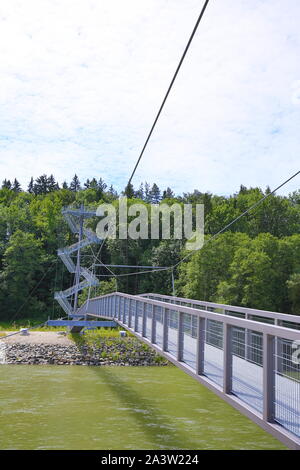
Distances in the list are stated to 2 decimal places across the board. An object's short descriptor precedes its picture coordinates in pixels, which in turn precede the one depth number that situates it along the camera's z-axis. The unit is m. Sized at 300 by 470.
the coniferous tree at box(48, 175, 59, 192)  88.16
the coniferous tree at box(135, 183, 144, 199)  84.47
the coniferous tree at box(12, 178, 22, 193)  91.08
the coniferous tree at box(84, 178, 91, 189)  96.26
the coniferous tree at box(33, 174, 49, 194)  86.88
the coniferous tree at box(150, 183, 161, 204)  95.38
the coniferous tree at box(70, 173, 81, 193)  102.56
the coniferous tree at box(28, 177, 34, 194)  89.97
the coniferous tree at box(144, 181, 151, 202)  94.50
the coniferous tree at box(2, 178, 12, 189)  88.44
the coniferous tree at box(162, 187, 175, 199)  87.82
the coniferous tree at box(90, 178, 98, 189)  93.69
